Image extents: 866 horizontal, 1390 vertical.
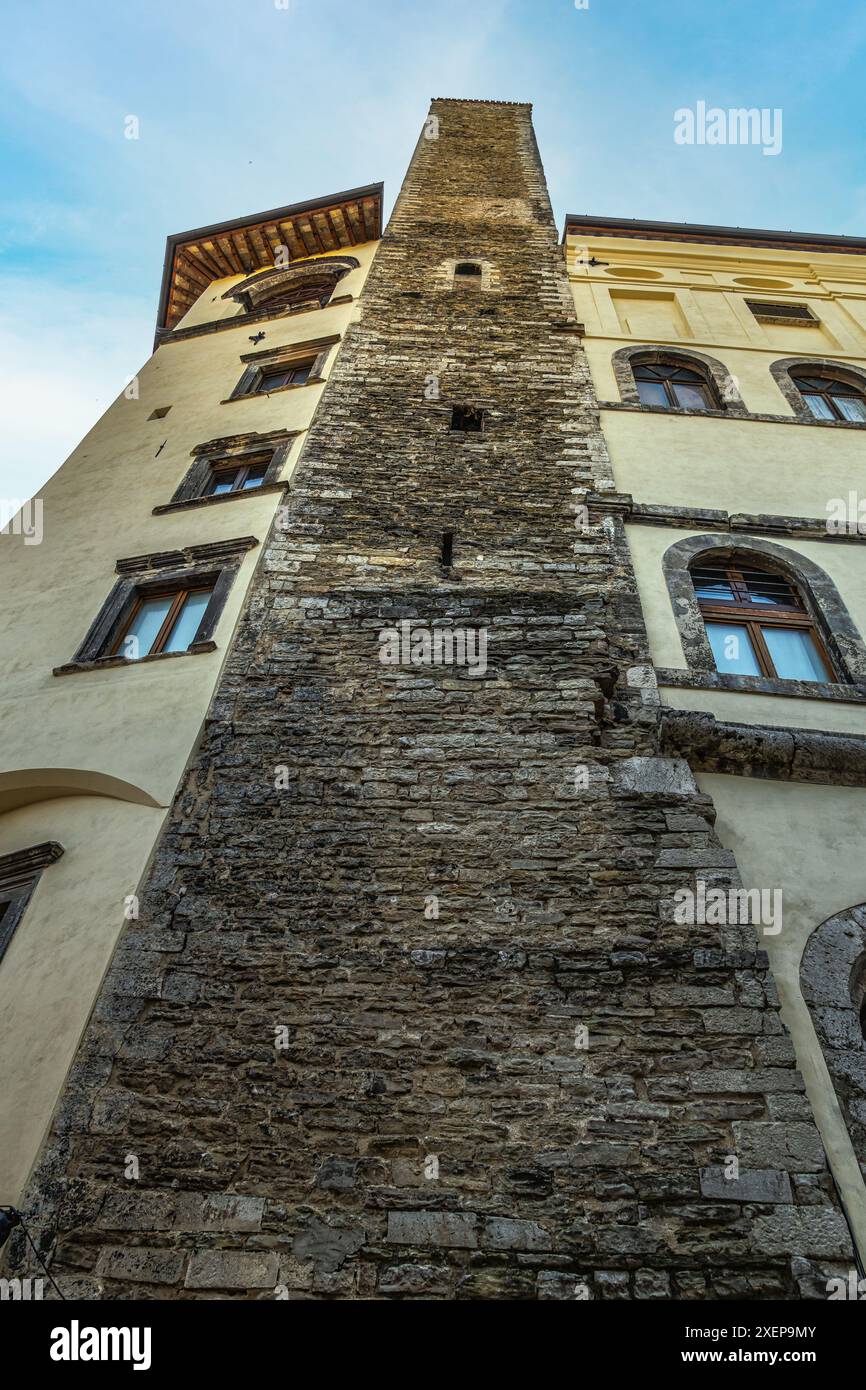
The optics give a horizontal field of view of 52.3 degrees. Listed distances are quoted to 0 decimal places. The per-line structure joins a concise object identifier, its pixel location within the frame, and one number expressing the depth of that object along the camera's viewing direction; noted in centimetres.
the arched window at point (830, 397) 973
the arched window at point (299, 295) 1324
